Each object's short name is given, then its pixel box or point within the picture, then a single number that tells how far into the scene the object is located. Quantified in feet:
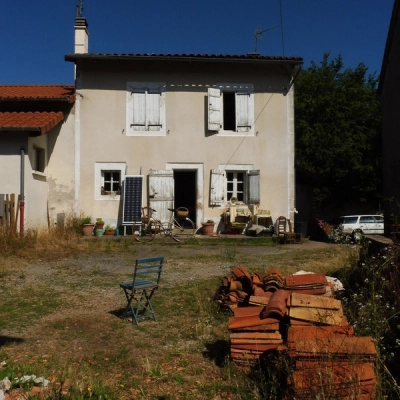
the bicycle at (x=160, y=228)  42.02
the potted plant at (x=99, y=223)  43.46
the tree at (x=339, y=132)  75.15
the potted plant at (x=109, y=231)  43.19
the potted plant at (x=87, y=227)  42.73
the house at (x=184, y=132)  44.91
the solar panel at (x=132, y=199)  43.29
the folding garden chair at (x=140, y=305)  17.42
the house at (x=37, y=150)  37.11
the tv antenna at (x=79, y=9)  49.53
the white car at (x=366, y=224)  57.11
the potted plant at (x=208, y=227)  44.47
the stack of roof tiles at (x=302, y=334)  10.01
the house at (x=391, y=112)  34.27
